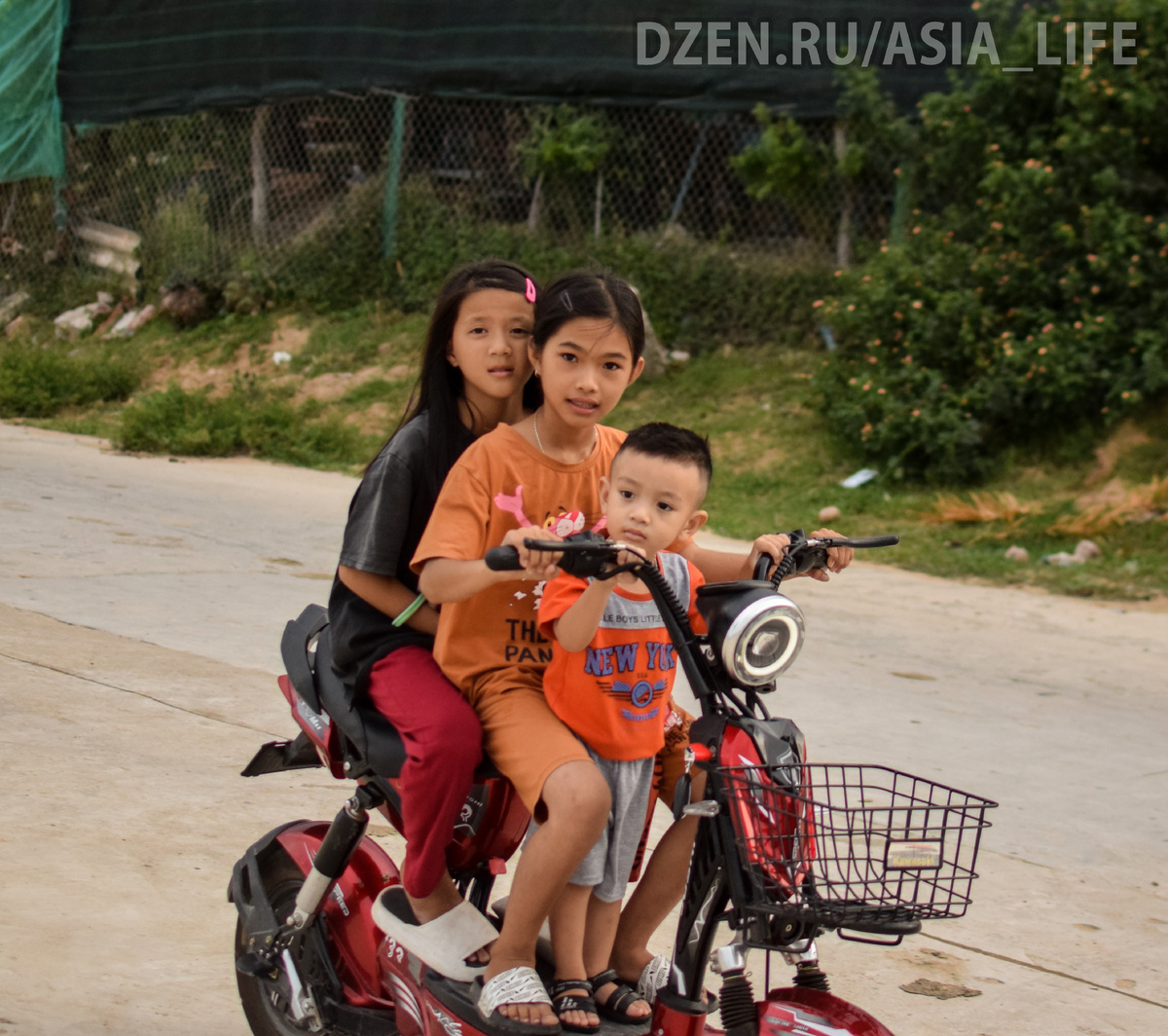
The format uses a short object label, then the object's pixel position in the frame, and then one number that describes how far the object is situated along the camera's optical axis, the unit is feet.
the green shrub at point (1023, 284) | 30.25
